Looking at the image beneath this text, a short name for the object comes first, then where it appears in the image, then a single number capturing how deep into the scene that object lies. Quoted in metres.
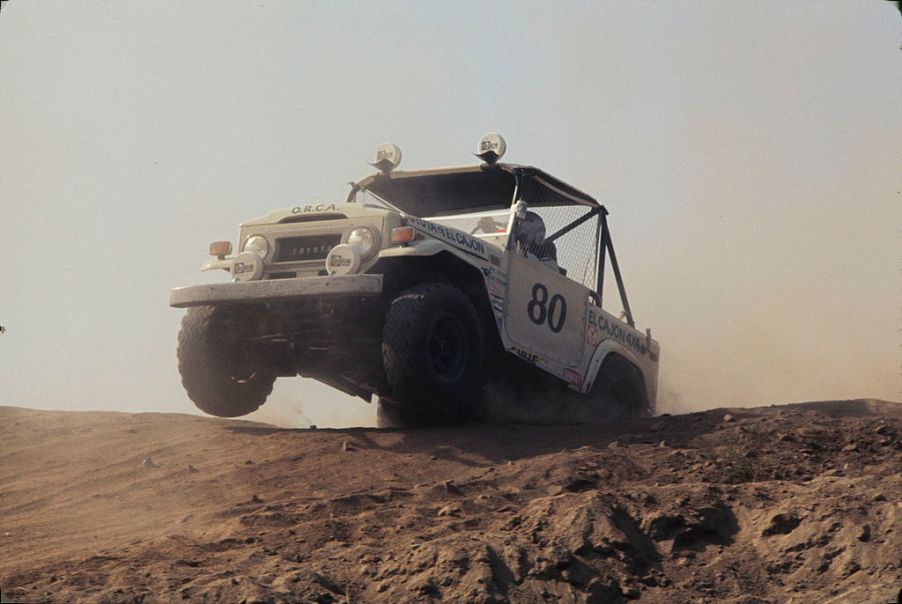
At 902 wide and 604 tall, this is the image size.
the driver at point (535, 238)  19.72
